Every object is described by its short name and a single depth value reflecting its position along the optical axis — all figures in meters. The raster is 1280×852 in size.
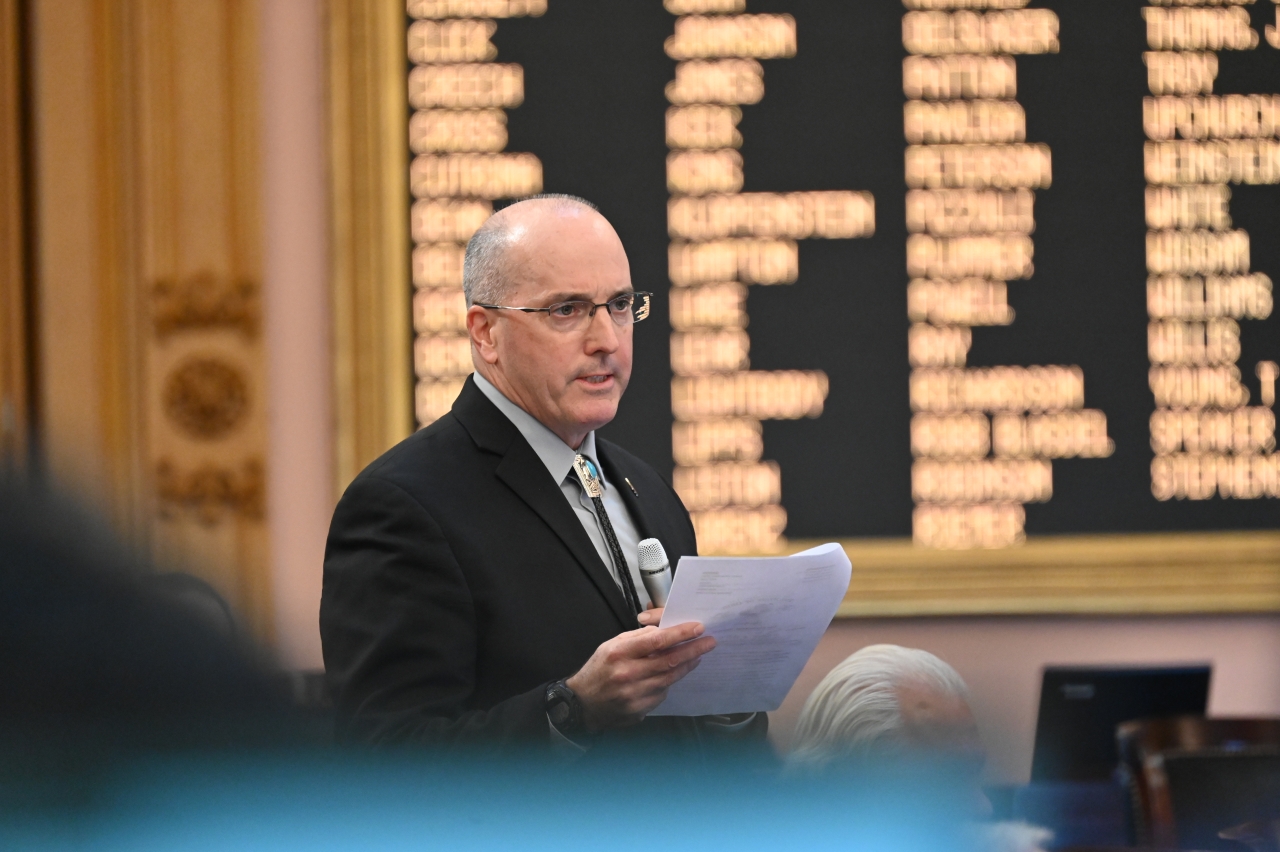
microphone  6.34
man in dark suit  6.19
